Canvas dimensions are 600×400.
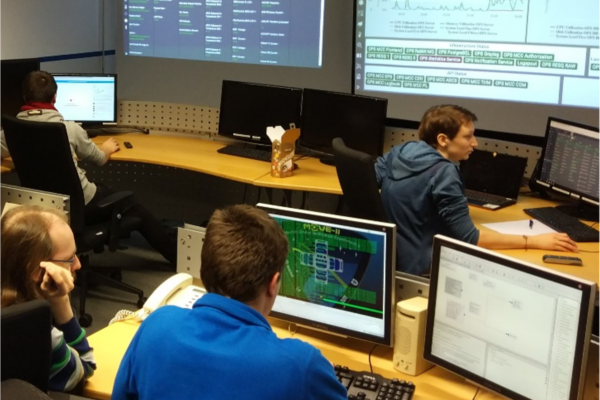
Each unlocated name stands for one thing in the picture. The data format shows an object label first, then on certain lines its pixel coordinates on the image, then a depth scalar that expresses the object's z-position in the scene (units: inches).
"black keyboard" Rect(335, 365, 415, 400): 77.1
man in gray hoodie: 161.8
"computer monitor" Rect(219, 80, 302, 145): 182.1
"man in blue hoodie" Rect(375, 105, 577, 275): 120.3
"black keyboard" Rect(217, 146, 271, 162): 179.5
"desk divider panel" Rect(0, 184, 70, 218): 113.2
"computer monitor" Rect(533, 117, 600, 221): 139.1
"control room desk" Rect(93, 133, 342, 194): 160.2
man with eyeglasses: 74.4
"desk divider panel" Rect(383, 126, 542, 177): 158.6
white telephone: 92.3
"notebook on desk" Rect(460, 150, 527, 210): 151.7
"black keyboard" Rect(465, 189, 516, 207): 149.7
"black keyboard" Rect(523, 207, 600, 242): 131.3
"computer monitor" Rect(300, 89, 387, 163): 169.0
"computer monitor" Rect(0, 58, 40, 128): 171.9
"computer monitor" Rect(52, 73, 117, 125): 190.4
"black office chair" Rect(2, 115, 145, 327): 146.6
